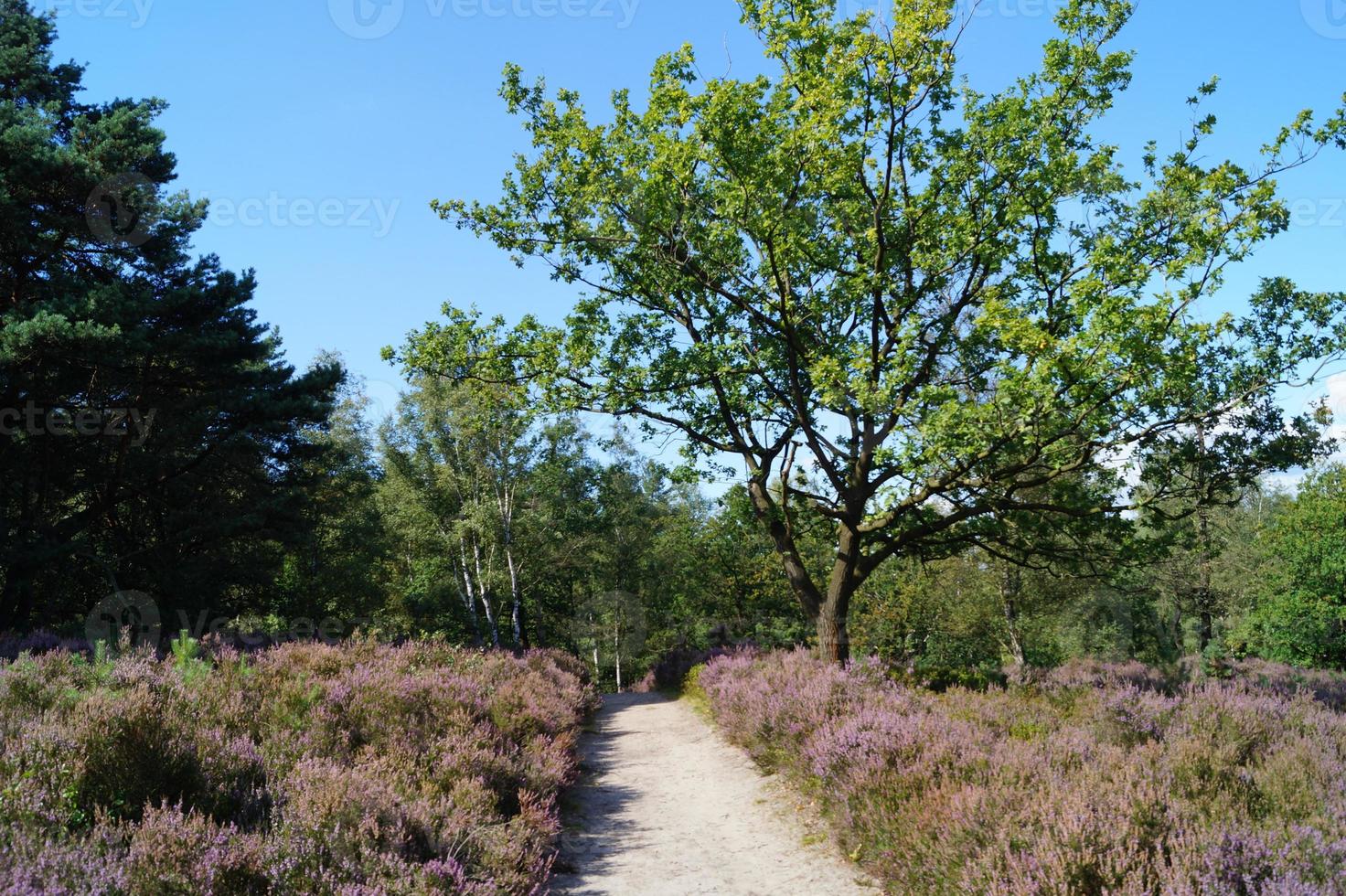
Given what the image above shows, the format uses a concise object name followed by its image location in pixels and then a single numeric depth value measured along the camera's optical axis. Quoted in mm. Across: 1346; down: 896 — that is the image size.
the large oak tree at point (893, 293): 9922
